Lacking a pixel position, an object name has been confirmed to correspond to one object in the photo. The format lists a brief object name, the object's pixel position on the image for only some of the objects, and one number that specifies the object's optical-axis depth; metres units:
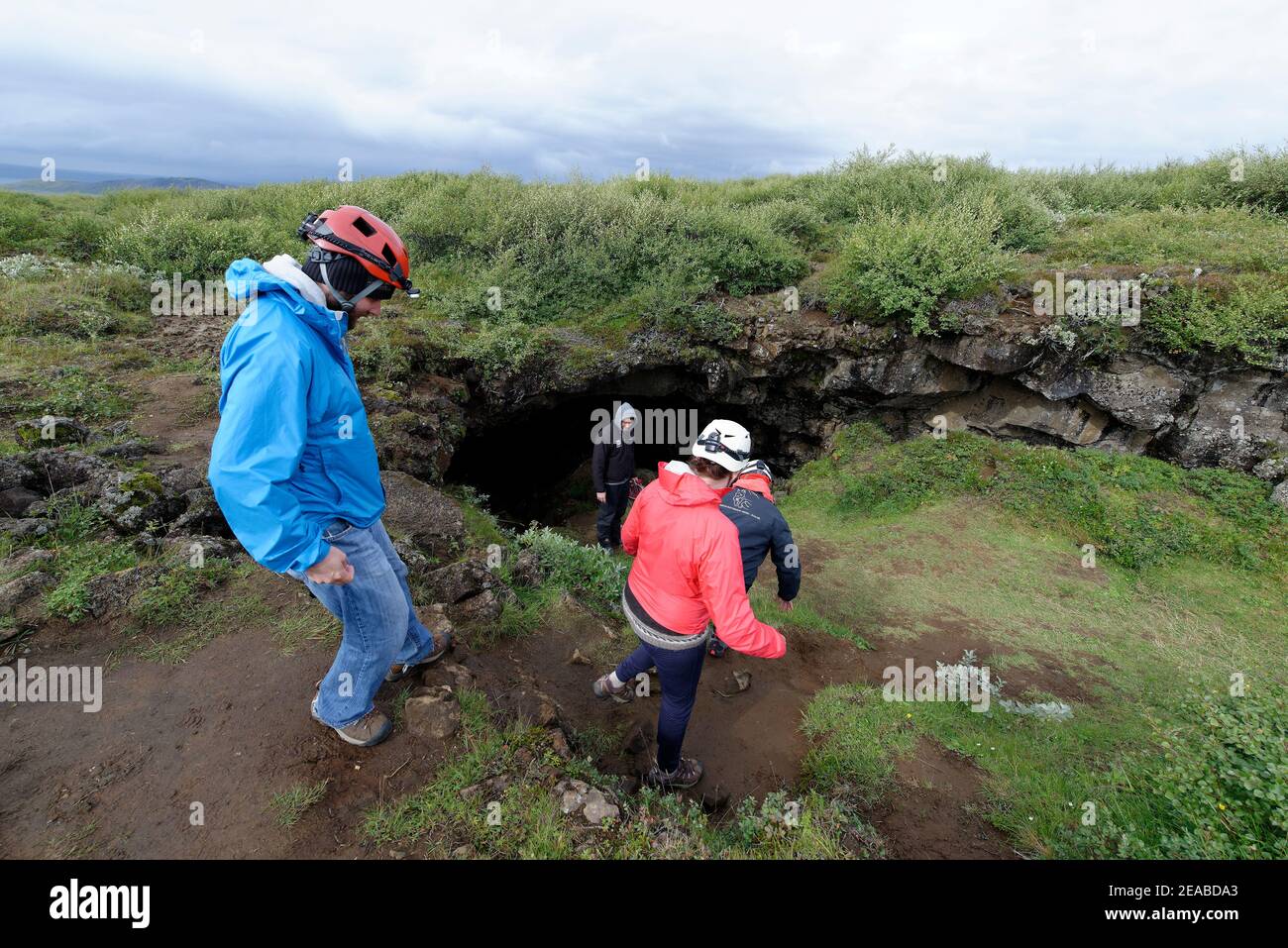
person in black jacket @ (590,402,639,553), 8.70
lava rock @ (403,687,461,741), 3.83
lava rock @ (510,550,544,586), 6.35
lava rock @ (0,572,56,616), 4.27
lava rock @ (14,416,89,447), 6.18
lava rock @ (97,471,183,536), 5.31
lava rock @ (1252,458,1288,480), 9.16
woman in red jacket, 3.44
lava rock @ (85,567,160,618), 4.45
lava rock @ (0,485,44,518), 5.34
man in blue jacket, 2.42
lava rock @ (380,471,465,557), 6.43
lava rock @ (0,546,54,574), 4.60
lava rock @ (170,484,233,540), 5.59
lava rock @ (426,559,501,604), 5.45
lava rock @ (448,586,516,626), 5.33
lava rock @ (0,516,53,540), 4.95
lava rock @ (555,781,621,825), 3.42
